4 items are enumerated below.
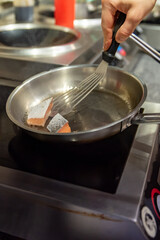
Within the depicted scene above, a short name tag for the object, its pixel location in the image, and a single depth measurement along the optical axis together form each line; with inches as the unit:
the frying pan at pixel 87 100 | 20.4
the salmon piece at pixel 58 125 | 22.5
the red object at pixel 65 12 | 47.6
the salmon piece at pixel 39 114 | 23.9
